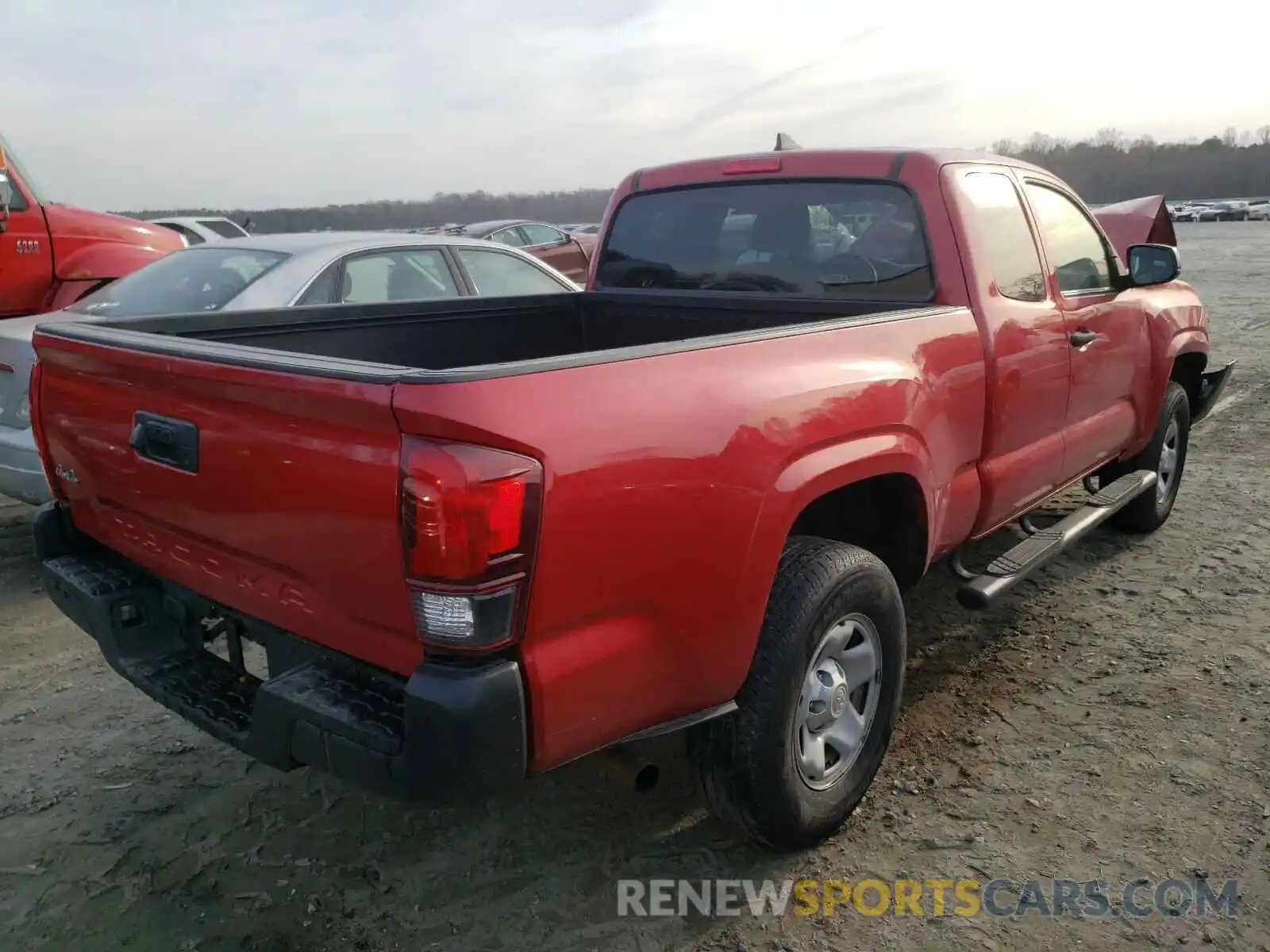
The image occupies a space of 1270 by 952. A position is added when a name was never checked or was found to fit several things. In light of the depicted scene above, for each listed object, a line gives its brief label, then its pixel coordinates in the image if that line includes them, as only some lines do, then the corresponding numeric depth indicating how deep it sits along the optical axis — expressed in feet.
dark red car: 46.11
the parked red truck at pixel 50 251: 25.84
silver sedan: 16.31
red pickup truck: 6.44
